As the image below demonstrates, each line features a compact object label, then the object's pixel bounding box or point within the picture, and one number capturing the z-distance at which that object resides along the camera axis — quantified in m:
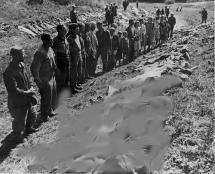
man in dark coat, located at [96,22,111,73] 12.84
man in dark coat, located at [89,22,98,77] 11.90
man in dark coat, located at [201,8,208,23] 27.90
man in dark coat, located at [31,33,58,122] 7.99
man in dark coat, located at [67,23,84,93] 10.35
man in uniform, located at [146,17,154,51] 17.30
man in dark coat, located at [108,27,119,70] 13.43
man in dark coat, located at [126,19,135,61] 14.81
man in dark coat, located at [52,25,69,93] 9.40
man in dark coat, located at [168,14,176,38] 20.80
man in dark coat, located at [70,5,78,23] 18.14
